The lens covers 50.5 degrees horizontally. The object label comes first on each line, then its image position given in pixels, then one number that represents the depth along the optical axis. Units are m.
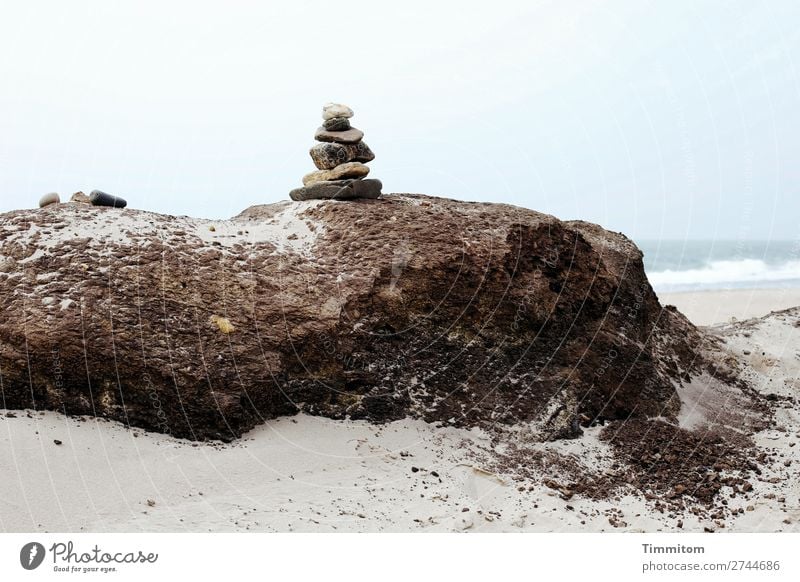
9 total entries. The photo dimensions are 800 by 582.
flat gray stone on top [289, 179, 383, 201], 10.26
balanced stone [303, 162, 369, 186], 10.29
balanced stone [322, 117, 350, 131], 10.42
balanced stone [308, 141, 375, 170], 10.36
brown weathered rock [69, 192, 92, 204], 10.26
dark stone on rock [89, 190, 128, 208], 9.93
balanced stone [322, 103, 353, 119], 10.44
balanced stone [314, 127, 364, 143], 10.33
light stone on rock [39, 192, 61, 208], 9.90
